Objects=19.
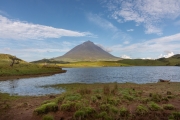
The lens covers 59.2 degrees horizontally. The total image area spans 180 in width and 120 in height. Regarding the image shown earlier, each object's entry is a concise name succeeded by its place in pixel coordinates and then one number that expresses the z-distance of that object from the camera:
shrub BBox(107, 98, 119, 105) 13.71
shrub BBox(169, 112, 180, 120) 11.12
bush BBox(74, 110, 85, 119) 11.34
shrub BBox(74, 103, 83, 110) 12.63
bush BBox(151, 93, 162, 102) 15.41
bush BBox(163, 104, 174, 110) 12.92
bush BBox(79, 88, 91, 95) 18.50
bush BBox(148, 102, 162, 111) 12.57
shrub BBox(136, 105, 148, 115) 11.86
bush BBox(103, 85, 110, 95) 17.29
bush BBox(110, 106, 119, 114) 11.83
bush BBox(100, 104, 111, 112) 12.29
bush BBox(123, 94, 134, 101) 15.66
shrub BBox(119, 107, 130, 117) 11.62
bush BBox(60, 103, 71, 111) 12.52
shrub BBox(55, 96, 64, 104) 14.43
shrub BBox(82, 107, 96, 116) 11.68
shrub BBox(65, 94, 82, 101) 15.12
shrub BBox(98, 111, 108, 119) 11.15
